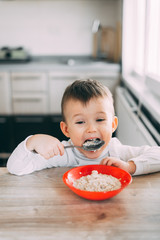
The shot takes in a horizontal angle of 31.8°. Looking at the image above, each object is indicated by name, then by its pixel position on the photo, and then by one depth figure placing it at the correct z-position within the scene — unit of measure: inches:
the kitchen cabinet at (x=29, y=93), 133.8
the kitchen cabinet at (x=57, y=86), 133.6
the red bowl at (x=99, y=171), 26.4
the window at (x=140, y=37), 77.0
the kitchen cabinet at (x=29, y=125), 136.6
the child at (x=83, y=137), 34.5
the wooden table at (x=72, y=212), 21.9
